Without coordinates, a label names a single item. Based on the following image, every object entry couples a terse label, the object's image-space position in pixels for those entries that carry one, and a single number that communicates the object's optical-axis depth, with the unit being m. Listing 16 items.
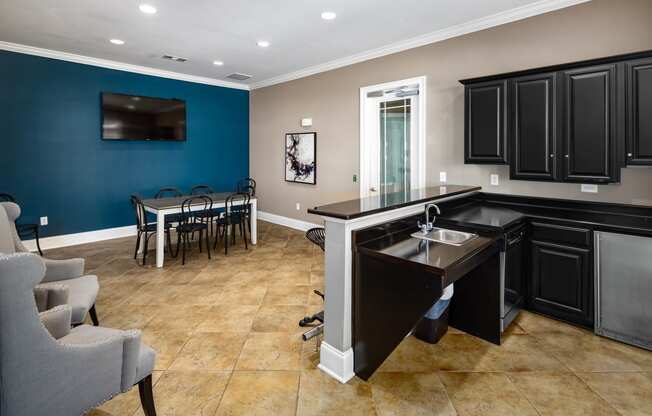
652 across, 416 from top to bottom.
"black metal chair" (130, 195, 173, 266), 4.72
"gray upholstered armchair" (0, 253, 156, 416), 1.26
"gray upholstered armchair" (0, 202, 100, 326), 2.10
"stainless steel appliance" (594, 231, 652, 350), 2.57
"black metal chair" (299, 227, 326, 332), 2.71
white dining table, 4.54
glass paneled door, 4.72
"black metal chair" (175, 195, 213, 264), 4.82
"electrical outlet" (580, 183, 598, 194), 3.31
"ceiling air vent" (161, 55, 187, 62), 5.45
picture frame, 6.33
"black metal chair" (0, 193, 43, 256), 4.75
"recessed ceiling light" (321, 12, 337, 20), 3.79
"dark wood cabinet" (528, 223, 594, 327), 2.87
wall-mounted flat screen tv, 5.80
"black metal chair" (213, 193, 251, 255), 5.41
